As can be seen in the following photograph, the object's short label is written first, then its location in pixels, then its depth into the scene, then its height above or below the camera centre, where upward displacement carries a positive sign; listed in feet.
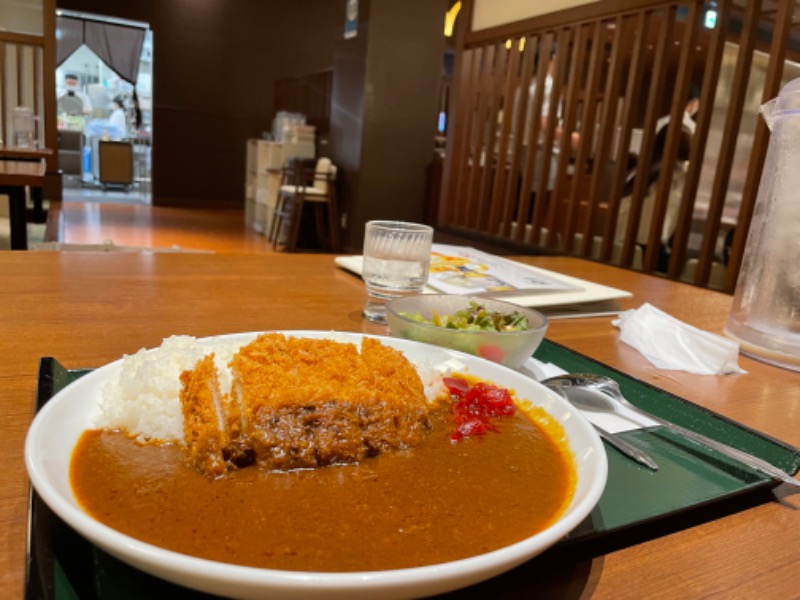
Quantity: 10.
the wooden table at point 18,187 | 11.14 -1.01
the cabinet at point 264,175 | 24.39 -0.63
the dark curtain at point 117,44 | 39.91 +6.62
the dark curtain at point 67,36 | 39.29 +6.69
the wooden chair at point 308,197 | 20.47 -1.09
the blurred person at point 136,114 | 46.15 +2.53
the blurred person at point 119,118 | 47.80 +2.15
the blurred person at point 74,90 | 48.08 +4.00
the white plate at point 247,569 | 1.15 -0.77
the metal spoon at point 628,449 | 2.07 -0.88
